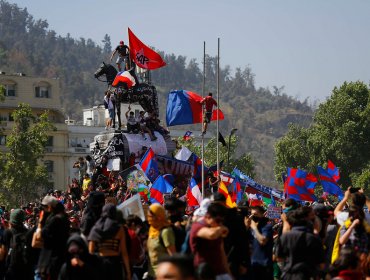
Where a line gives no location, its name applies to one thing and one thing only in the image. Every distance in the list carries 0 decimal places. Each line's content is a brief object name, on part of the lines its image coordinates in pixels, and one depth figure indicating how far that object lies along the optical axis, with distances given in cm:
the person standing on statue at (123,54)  3797
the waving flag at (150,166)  3198
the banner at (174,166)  3694
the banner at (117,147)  3744
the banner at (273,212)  2460
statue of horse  3775
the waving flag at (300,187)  2911
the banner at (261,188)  3572
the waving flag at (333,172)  3098
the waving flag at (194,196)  2722
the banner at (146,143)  3750
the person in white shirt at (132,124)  3788
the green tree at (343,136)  7900
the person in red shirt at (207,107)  3347
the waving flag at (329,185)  2971
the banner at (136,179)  3176
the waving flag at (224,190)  2467
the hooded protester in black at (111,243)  1345
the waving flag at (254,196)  3318
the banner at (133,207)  1705
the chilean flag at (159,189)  2817
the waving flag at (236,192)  3016
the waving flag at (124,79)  3684
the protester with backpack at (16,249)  1591
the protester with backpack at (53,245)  1409
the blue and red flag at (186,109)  3597
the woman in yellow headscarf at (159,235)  1347
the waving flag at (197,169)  3475
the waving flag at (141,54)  3819
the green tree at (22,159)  7000
